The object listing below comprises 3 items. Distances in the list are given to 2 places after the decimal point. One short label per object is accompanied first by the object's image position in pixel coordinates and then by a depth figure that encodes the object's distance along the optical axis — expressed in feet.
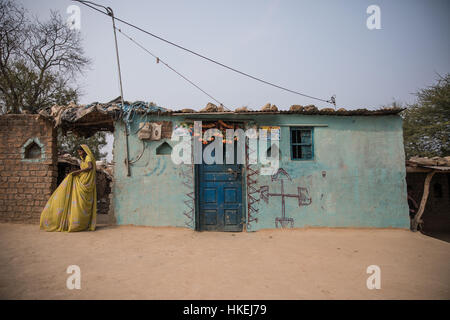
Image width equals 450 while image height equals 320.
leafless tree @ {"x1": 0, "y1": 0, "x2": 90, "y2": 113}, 35.81
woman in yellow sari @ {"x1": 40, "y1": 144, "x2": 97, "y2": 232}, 16.06
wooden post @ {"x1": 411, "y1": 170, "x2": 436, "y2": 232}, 19.33
